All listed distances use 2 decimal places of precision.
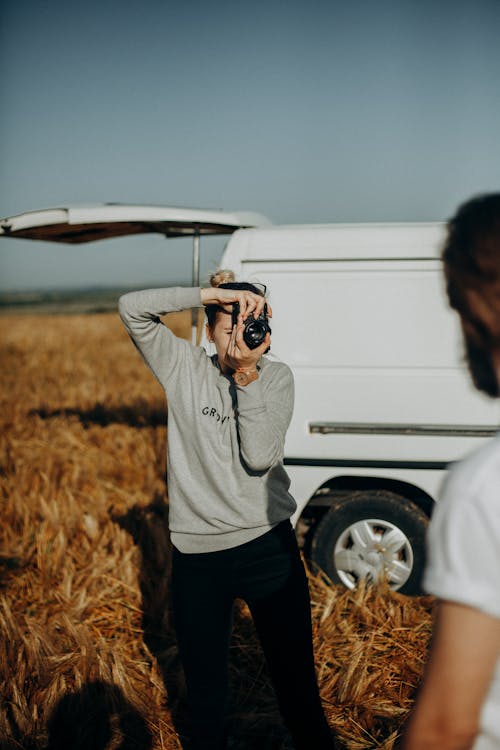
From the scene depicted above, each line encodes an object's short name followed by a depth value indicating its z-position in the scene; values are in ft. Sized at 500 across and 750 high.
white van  13.74
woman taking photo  7.80
